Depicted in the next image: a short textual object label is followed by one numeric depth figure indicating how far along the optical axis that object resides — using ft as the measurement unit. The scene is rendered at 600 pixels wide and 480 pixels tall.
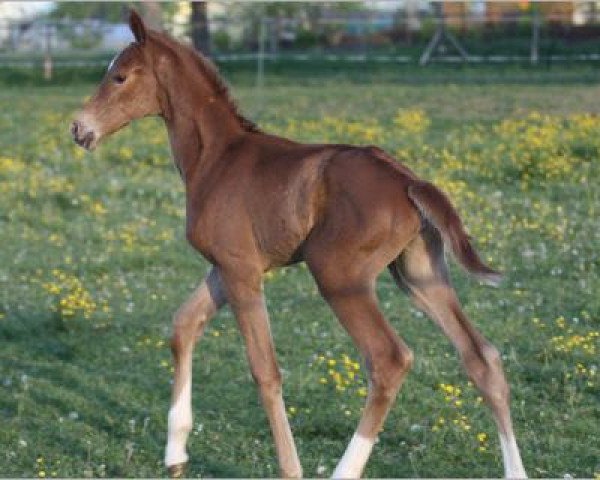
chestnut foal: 18.30
